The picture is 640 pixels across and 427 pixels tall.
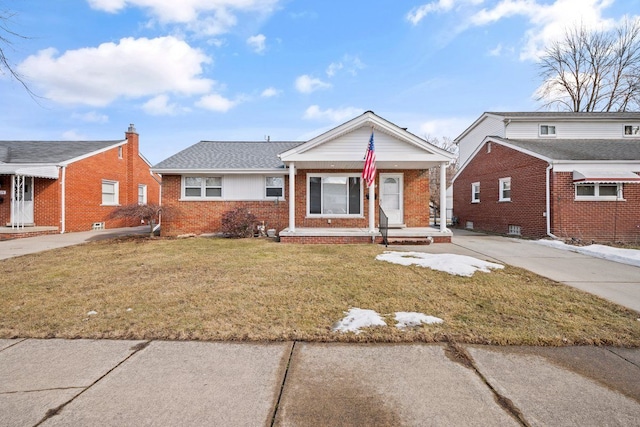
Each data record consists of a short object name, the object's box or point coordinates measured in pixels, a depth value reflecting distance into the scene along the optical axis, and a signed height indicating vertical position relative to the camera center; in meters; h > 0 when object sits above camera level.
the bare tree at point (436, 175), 32.72 +4.62
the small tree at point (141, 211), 11.80 +0.02
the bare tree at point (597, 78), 26.52 +11.89
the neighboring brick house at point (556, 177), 12.21 +1.45
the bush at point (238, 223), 12.66 -0.49
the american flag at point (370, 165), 10.88 +1.62
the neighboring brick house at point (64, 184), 14.77 +1.49
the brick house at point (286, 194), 13.73 +0.77
